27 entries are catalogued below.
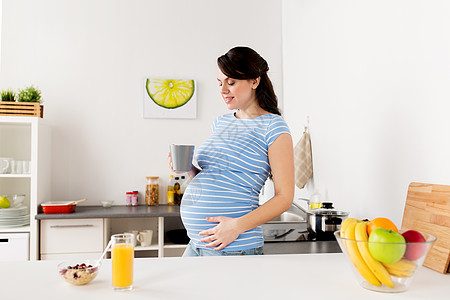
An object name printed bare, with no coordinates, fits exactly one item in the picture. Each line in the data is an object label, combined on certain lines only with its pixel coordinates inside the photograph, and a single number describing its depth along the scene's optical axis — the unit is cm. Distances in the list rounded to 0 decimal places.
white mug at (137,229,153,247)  284
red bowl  273
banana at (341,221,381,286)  94
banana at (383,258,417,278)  92
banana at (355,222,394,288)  93
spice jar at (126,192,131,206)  319
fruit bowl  90
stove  176
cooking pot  175
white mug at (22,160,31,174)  284
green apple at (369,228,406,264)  90
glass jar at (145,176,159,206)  320
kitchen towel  260
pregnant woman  130
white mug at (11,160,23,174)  284
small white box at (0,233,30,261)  268
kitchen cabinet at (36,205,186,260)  271
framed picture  328
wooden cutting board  110
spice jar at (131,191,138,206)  317
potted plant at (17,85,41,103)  283
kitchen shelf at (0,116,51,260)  272
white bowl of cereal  95
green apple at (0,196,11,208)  279
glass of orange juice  93
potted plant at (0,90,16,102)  283
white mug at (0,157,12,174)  281
